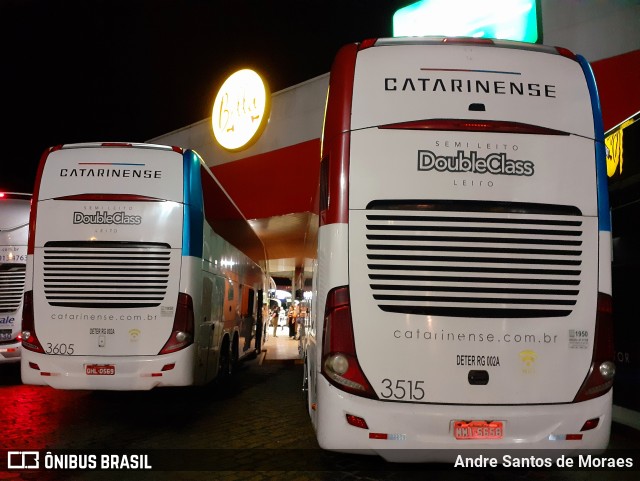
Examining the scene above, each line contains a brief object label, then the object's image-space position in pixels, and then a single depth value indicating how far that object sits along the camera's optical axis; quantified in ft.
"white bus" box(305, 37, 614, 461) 13.51
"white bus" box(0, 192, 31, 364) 36.65
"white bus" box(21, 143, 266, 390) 23.72
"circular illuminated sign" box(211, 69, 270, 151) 57.16
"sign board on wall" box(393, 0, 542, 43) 43.47
